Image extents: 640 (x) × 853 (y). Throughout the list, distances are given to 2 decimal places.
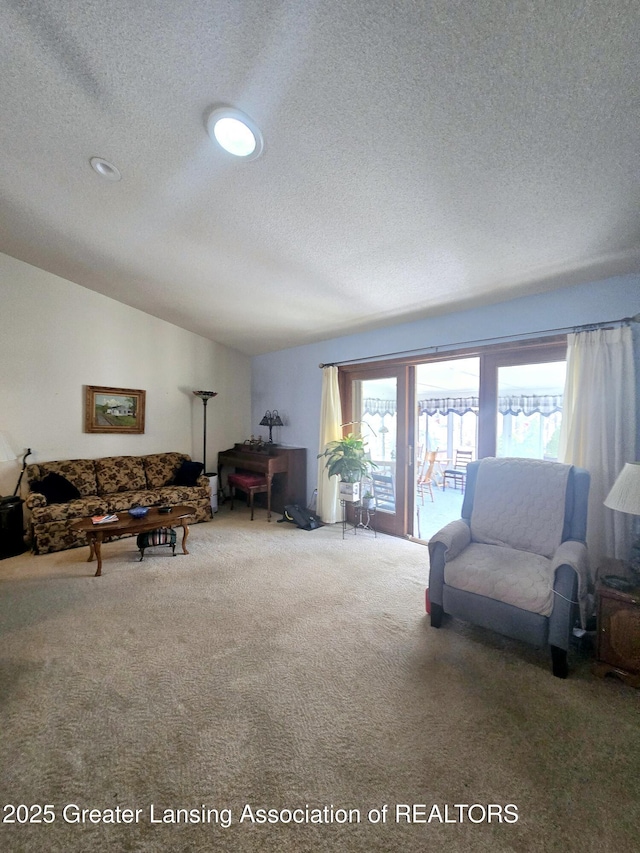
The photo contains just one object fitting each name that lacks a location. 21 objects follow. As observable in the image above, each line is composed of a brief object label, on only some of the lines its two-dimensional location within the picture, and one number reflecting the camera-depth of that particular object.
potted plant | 3.90
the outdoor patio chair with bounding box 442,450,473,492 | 6.51
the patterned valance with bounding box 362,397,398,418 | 4.12
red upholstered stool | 4.70
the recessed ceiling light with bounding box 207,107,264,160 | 1.62
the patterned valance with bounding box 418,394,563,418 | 2.94
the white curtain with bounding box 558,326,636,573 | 2.28
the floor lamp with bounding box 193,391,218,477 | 5.03
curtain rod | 2.31
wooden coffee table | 2.94
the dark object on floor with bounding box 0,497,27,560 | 3.33
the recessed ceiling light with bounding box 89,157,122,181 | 2.09
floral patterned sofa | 3.42
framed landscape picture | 4.34
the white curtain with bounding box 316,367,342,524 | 4.38
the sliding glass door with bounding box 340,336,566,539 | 2.95
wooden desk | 4.72
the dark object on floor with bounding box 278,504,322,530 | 4.28
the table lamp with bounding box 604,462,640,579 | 1.71
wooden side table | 1.69
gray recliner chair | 1.79
